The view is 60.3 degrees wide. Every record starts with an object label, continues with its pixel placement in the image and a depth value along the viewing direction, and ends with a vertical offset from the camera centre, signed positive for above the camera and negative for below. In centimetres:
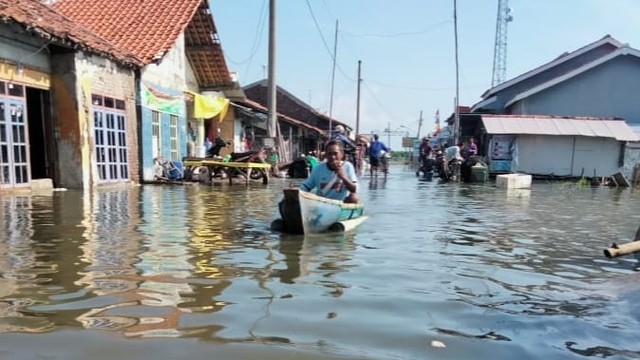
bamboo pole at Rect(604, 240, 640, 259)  541 -104
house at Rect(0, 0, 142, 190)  1160 +90
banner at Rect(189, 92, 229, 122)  2027 +129
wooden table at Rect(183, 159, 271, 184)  1659 -78
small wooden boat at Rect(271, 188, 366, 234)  714 -97
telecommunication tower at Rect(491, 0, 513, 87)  4744 +1083
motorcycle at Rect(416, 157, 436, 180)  2461 -106
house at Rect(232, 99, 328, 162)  2704 +68
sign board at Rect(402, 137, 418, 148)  7262 +15
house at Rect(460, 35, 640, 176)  2464 +172
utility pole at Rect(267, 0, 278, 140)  2089 +301
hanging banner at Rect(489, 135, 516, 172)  2519 -41
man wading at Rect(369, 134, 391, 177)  2364 -40
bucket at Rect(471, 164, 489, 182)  2158 -114
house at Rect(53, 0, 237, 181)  1711 +296
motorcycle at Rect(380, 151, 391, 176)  2508 -89
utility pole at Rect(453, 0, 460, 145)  2636 +177
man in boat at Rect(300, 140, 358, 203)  801 -53
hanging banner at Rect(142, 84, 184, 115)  1707 +132
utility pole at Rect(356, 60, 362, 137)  4659 +267
